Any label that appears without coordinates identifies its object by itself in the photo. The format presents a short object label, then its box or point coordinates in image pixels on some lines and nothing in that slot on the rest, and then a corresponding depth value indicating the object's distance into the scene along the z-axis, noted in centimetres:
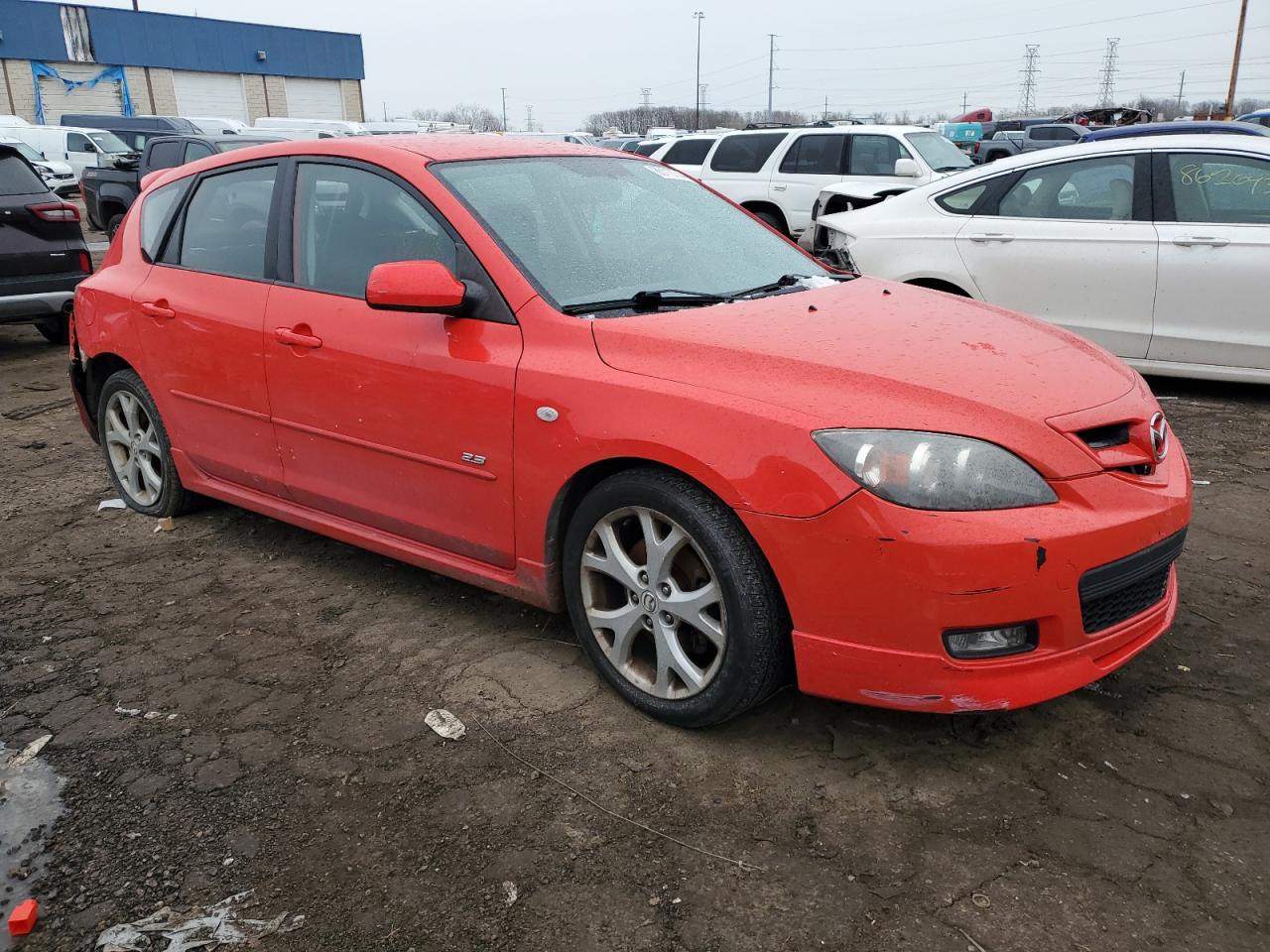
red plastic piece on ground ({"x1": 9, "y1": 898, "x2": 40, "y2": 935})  229
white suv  1207
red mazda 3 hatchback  253
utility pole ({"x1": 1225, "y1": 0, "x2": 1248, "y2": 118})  3522
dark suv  796
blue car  1035
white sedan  592
